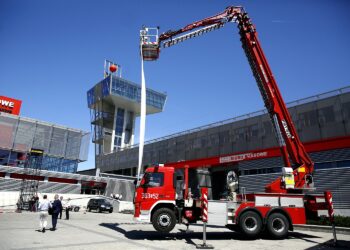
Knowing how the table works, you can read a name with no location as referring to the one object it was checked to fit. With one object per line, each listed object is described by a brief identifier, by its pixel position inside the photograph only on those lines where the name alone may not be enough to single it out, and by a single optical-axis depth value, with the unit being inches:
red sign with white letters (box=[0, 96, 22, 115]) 2405.3
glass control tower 2962.6
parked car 1417.3
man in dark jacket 620.7
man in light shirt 580.7
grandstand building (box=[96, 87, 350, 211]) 984.3
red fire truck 538.6
